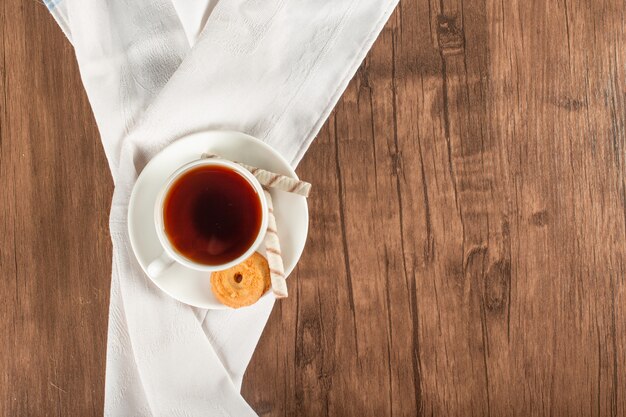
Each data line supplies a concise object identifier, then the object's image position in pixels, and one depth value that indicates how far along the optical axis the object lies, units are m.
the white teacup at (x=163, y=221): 0.78
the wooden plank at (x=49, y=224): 0.91
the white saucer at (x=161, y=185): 0.81
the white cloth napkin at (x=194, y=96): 0.87
